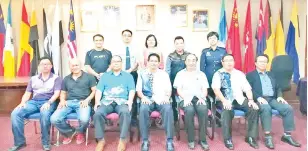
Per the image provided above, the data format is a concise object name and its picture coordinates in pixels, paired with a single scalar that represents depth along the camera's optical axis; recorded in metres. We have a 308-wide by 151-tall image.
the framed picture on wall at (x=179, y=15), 3.27
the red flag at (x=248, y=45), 3.22
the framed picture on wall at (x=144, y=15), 3.25
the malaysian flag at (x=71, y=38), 3.18
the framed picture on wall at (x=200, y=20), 3.28
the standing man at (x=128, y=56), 2.60
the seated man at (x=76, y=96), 2.22
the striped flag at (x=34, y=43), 3.17
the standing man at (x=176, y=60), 2.46
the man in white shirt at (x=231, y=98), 2.19
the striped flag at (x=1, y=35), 3.17
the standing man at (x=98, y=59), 2.60
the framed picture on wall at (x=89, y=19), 3.25
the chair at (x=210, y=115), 2.27
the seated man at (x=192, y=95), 2.17
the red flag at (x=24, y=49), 3.19
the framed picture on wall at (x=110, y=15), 3.25
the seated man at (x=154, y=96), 2.14
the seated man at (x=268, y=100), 2.19
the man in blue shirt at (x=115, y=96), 2.13
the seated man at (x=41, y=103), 2.15
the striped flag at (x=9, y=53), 3.17
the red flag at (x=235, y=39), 3.21
